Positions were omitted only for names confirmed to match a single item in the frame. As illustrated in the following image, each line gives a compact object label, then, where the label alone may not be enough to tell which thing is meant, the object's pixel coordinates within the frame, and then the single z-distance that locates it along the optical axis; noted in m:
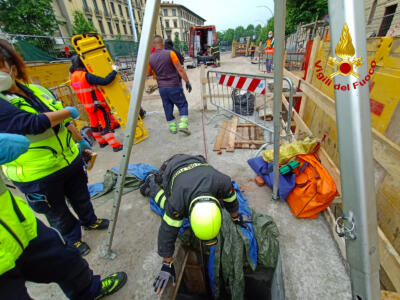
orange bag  2.06
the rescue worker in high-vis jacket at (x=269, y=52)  10.29
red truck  16.20
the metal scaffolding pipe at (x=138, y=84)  1.17
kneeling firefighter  1.48
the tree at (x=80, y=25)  20.97
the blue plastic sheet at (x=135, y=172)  2.98
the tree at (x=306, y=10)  15.00
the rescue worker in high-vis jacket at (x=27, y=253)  0.92
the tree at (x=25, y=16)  14.45
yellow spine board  3.28
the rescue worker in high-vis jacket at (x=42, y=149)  1.30
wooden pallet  3.80
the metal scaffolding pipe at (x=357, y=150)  0.48
